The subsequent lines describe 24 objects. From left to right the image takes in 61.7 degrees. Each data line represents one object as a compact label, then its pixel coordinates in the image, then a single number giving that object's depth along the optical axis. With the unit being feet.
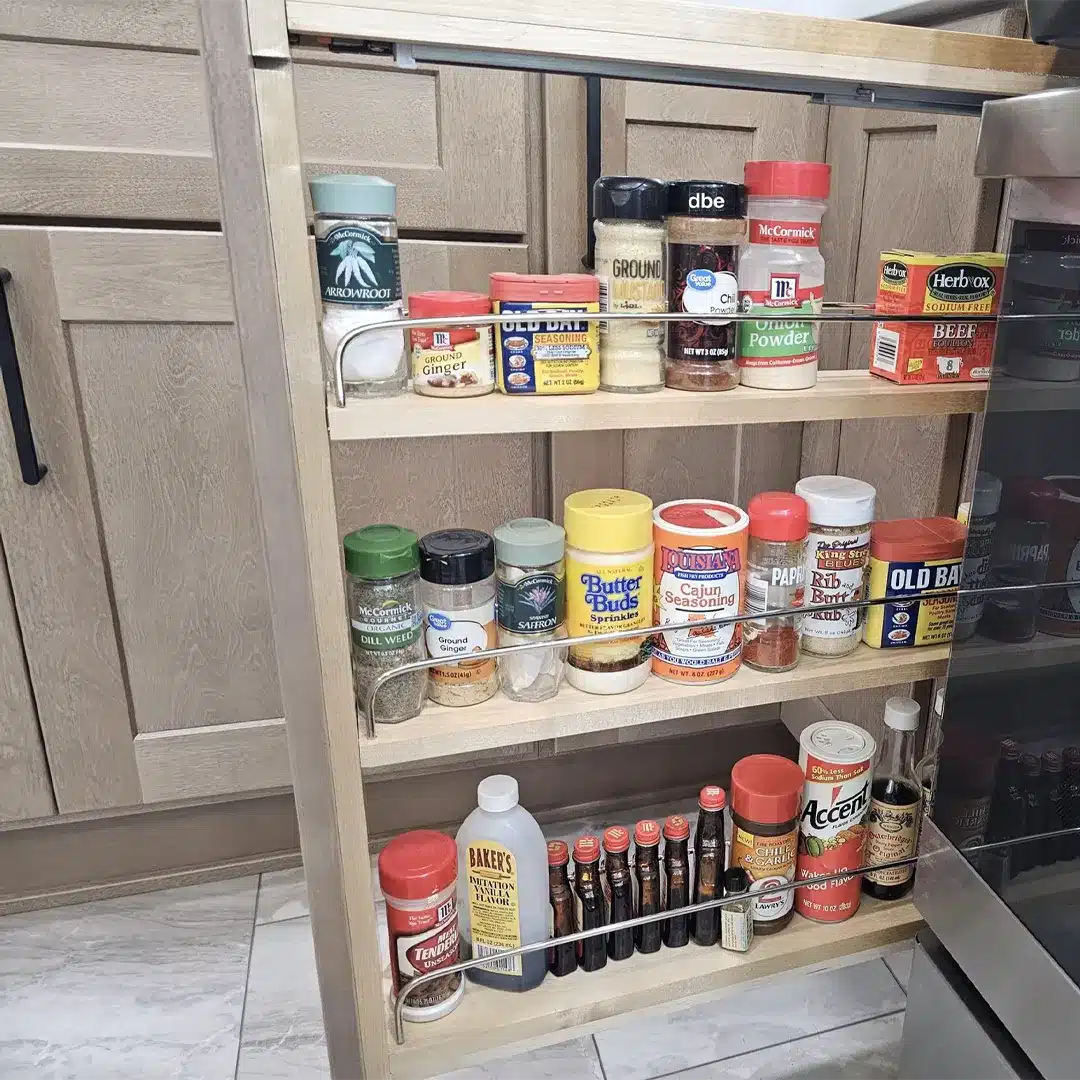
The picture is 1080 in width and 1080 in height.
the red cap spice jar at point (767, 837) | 2.86
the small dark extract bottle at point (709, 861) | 2.87
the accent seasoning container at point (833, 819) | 2.91
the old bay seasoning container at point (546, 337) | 2.21
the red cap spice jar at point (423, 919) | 2.57
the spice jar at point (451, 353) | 2.19
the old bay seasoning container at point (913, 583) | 2.70
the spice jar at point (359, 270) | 2.08
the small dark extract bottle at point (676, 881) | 2.90
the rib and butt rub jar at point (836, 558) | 2.66
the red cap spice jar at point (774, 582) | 2.63
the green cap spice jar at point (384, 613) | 2.31
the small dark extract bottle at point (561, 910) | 2.81
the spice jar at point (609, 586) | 2.44
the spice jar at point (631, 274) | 2.24
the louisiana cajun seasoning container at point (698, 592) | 2.50
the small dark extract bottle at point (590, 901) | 2.83
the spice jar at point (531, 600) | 2.44
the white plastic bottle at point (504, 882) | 2.71
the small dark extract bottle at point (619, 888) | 2.85
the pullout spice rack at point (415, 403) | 1.81
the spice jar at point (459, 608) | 2.39
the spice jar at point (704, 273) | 2.26
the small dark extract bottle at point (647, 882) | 2.89
